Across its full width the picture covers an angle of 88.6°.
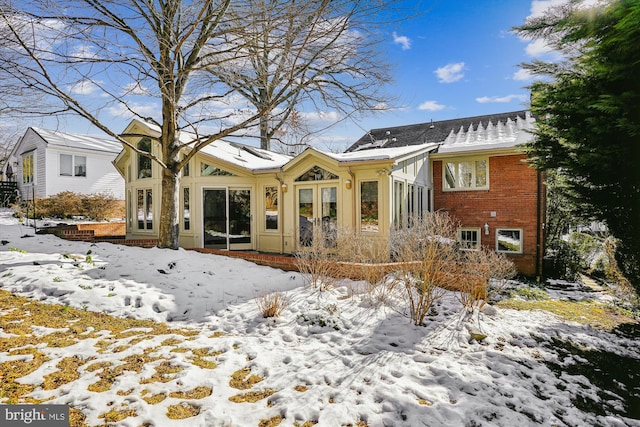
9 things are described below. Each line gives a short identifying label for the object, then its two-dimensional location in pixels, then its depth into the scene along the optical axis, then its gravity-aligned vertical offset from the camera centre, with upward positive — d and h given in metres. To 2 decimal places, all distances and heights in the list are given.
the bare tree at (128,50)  6.85 +3.64
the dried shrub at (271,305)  5.48 -1.61
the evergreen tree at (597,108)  5.00 +1.81
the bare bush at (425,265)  5.51 -0.95
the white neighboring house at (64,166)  18.85 +2.85
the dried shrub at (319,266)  6.94 -1.18
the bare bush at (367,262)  6.44 -1.08
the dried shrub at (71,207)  16.11 +0.28
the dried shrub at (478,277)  6.09 -1.25
